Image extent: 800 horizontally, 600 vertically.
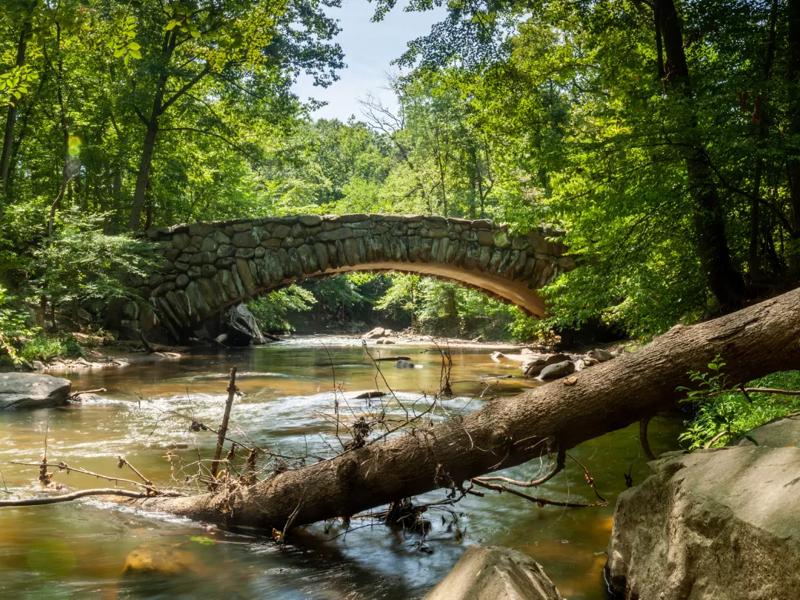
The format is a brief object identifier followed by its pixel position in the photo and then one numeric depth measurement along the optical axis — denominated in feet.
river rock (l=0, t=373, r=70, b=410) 21.43
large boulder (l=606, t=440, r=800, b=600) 5.52
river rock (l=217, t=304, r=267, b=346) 61.00
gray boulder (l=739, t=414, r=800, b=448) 7.82
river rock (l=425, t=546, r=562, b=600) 6.26
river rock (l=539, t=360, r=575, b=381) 31.45
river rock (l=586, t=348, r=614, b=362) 31.48
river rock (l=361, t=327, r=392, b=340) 87.07
